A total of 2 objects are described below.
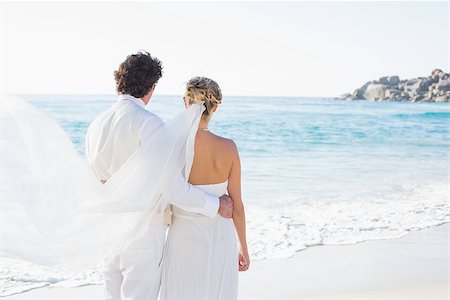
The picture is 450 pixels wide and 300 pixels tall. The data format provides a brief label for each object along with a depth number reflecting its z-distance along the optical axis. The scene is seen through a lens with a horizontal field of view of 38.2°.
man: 3.09
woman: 3.27
